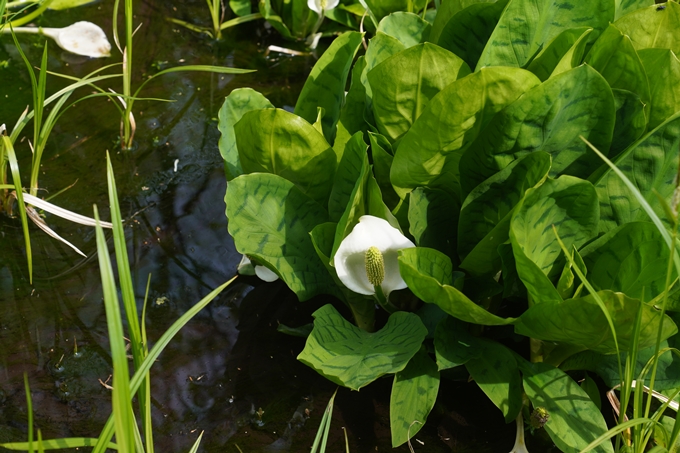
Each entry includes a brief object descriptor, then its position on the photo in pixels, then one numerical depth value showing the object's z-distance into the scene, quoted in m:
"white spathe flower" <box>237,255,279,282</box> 2.11
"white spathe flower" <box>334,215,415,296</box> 1.95
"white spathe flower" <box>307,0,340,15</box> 2.47
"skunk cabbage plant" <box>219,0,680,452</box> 1.90
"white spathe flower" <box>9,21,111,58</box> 2.49
